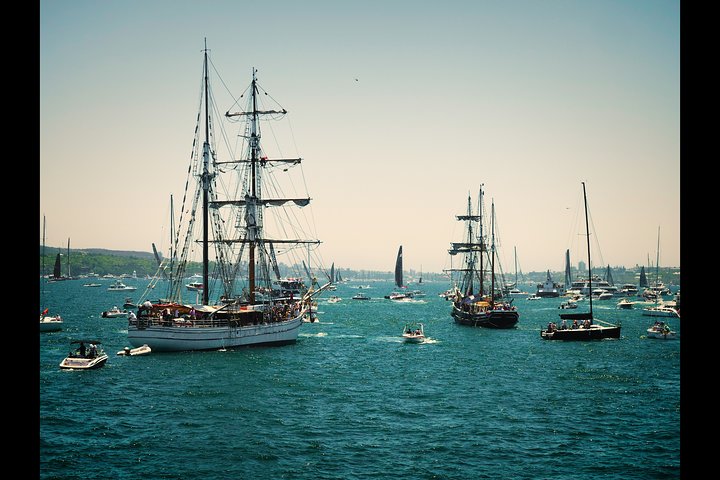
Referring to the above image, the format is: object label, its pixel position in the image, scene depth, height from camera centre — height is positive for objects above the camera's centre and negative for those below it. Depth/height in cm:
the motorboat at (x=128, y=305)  14248 -1197
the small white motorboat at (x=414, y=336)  8519 -1119
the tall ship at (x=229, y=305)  6750 -624
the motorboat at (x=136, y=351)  6588 -1052
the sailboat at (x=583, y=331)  8506 -1028
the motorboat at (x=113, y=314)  12003 -1193
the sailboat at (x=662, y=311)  12942 -1155
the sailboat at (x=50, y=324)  9056 -1062
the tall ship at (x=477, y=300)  10195 -806
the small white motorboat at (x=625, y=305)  16352 -1268
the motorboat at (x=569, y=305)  16425 -1293
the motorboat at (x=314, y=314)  10155 -1300
